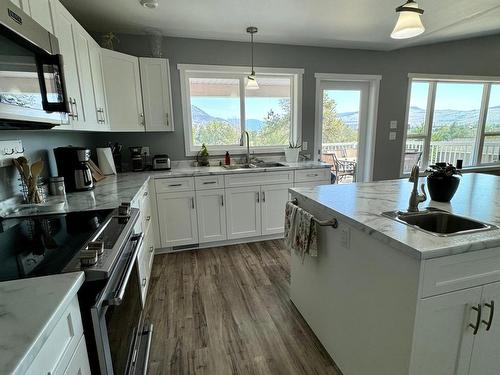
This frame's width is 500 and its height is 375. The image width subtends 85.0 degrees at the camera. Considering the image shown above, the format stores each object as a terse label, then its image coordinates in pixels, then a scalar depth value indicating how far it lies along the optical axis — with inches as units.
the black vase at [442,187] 63.5
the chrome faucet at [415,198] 56.3
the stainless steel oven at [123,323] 36.8
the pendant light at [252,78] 118.1
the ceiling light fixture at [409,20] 60.5
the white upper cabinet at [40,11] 53.0
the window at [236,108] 136.9
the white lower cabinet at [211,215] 119.4
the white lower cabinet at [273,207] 127.0
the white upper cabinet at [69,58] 67.4
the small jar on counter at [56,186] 77.0
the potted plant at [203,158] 137.6
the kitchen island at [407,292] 41.3
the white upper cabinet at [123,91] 106.1
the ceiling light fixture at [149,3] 89.2
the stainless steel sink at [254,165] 134.7
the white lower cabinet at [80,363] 30.8
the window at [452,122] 175.0
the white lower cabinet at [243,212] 122.8
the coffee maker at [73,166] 81.7
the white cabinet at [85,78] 80.3
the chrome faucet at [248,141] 141.4
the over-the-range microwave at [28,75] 38.8
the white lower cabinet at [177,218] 115.4
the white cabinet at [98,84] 93.2
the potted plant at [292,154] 144.5
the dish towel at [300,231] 64.4
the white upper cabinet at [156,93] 118.1
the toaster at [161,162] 124.6
